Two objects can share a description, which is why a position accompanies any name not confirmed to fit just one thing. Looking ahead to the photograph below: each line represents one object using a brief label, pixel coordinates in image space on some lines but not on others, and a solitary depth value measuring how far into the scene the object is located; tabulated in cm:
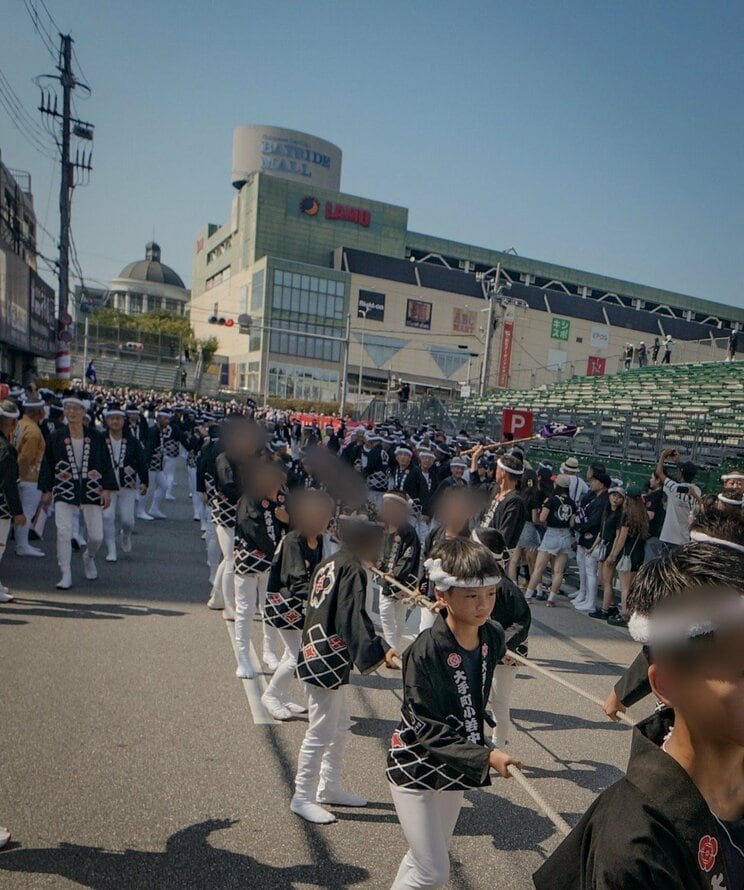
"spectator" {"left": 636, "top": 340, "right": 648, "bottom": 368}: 2853
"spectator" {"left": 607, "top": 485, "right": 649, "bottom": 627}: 803
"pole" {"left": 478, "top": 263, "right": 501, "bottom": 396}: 2448
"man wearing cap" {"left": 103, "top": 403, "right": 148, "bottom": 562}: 841
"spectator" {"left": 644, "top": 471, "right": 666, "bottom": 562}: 828
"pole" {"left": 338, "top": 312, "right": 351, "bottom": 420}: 3289
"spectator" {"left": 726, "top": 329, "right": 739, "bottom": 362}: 2109
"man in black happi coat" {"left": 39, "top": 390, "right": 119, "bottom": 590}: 723
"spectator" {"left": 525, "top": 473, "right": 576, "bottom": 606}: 859
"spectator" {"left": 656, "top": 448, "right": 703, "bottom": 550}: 773
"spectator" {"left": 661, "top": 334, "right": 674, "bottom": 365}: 2556
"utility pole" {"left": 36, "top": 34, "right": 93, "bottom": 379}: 1975
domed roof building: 10994
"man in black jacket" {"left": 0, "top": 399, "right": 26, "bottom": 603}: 634
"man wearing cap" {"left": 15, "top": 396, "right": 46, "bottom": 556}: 821
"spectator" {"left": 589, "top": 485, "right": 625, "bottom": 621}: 831
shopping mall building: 6512
